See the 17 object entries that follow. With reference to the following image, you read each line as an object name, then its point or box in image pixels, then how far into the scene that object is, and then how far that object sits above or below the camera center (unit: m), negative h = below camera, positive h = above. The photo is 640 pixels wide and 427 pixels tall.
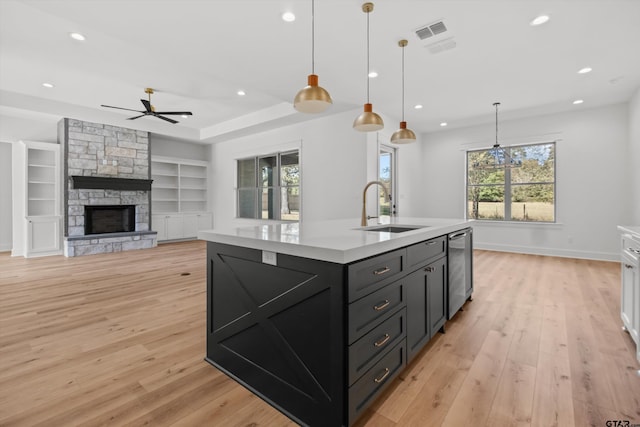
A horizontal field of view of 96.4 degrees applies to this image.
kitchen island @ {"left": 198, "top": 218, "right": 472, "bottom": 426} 1.30 -0.54
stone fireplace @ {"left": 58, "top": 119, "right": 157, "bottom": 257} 6.09 +0.56
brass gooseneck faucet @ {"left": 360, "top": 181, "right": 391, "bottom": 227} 2.49 -0.06
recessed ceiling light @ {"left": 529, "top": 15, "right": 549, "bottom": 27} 2.79 +1.91
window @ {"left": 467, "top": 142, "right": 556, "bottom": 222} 5.95 +0.57
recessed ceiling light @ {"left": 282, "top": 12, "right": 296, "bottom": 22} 2.76 +1.92
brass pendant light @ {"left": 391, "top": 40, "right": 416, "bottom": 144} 3.11 +0.84
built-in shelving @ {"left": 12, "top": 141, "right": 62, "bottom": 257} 5.80 +0.30
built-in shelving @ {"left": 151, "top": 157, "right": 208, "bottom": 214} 8.11 +0.83
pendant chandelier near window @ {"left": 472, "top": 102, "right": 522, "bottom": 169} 5.99 +1.21
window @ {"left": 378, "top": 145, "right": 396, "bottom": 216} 6.21 +0.78
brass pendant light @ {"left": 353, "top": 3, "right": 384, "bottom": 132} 2.59 +0.84
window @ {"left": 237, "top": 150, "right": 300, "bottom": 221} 6.82 +0.68
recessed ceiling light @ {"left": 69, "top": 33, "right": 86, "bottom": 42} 3.34 +2.09
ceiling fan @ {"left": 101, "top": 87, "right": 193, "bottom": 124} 4.96 +1.88
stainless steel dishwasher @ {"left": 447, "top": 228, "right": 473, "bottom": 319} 2.50 -0.54
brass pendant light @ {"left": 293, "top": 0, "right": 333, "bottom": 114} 2.11 +0.84
